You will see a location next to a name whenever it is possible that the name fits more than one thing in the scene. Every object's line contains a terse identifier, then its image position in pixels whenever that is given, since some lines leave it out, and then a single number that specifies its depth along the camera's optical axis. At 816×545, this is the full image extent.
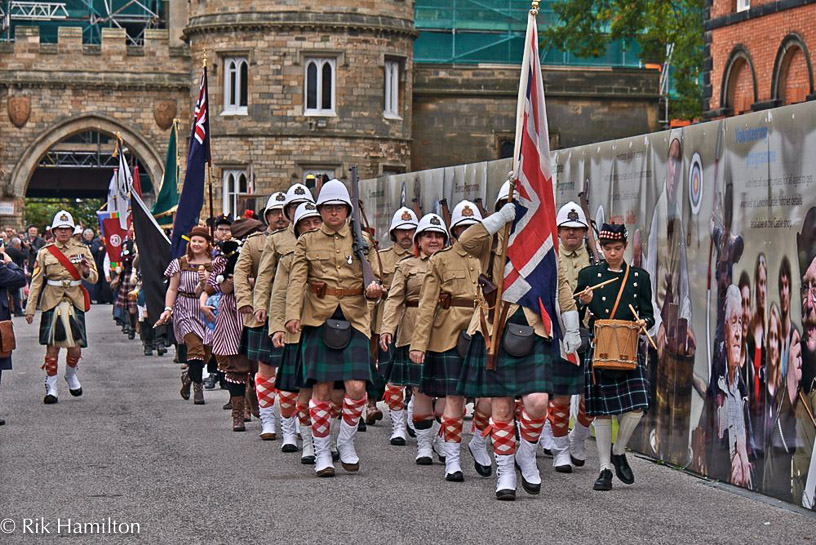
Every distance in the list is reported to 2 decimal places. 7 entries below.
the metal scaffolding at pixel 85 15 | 58.91
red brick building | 31.70
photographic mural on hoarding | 10.14
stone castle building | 44.72
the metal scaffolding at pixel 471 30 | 53.38
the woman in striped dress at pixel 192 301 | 15.91
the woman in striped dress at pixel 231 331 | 14.21
